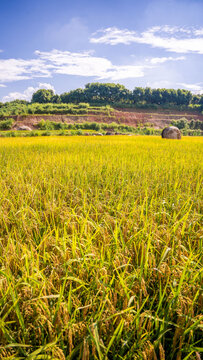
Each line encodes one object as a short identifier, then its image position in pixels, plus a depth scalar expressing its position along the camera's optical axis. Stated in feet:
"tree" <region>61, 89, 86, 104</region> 293.64
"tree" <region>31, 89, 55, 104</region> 294.66
